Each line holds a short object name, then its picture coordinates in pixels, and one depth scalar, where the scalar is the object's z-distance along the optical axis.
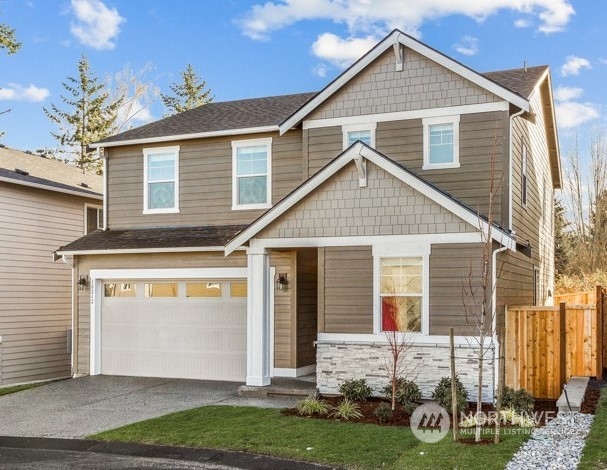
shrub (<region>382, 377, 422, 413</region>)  12.01
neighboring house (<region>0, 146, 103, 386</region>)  18.75
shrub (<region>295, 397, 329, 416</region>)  11.53
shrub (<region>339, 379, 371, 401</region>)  12.47
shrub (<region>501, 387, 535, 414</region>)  11.16
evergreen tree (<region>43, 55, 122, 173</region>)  43.56
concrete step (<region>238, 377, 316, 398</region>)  13.39
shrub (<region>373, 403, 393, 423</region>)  11.05
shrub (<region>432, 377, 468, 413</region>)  11.39
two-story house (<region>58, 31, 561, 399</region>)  12.77
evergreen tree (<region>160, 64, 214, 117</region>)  47.59
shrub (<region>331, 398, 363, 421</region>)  11.22
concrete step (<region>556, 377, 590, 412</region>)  11.24
